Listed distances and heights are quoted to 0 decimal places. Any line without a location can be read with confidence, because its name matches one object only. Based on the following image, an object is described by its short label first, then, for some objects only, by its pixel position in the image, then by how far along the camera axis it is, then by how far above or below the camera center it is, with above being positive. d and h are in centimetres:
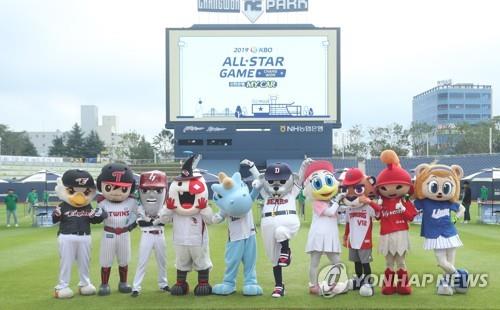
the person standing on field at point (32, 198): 2153 -181
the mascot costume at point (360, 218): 785 -97
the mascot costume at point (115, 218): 812 -99
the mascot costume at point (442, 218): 776 -96
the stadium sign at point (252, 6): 4559 +1188
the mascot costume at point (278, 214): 778 -91
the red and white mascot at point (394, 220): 779 -99
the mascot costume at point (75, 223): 796 -104
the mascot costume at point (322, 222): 781 -102
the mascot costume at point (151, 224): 805 -106
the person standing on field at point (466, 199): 1931 -175
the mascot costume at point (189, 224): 789 -104
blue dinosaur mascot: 788 -125
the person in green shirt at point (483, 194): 2190 -179
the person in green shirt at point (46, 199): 1905 -166
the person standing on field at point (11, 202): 1911 -173
